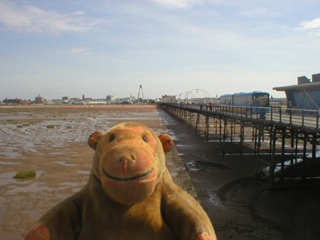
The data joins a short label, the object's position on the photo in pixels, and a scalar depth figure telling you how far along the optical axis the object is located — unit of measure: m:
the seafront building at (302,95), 17.53
